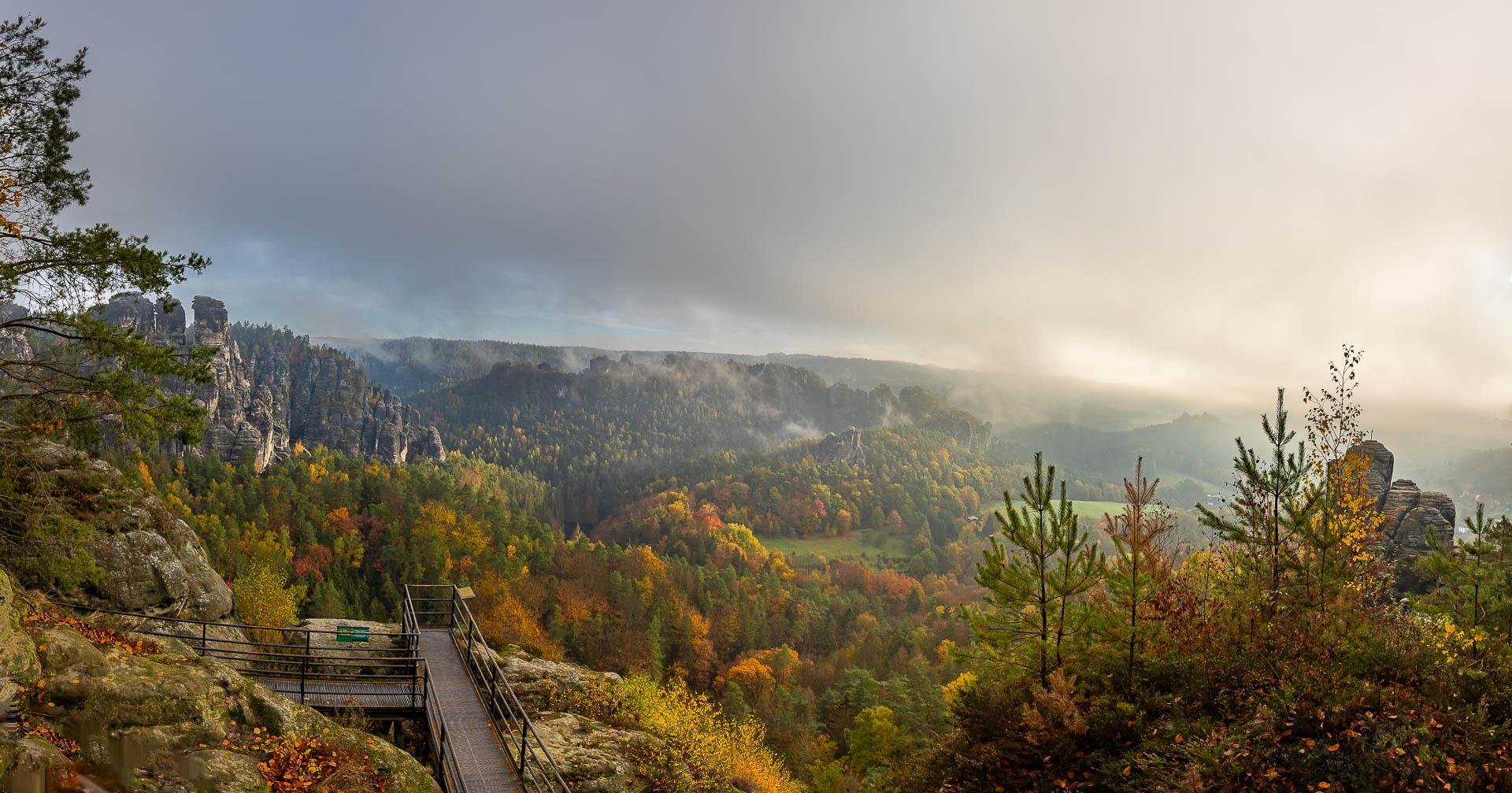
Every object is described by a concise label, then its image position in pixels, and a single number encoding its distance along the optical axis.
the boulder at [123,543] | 15.80
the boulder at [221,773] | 8.63
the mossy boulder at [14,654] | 8.43
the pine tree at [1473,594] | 12.73
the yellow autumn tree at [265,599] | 32.00
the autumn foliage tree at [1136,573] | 11.03
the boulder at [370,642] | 16.22
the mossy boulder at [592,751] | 14.43
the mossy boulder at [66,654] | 9.27
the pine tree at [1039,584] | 11.55
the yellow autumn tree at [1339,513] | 12.96
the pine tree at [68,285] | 12.14
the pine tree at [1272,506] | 13.05
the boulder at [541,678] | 17.92
